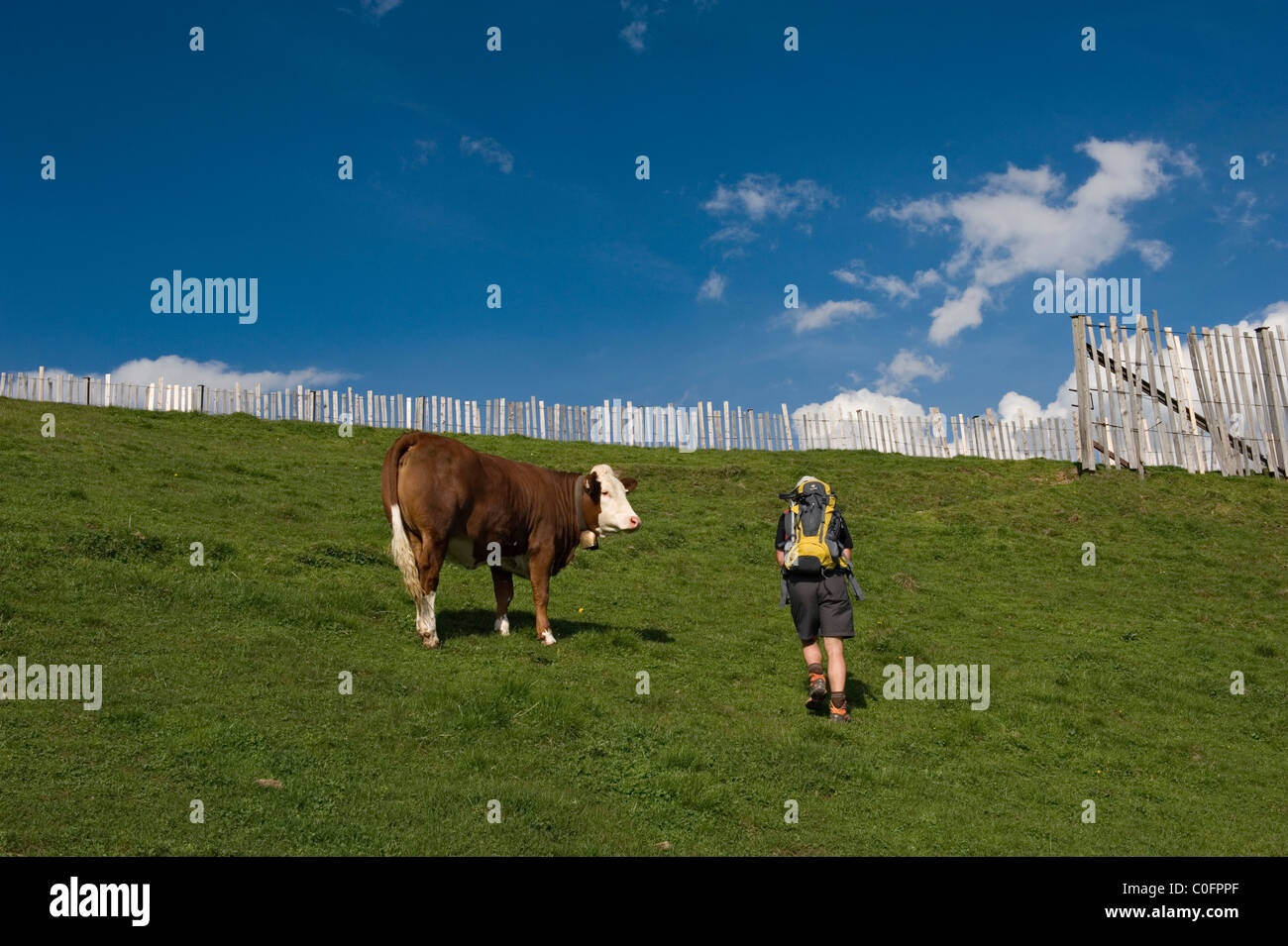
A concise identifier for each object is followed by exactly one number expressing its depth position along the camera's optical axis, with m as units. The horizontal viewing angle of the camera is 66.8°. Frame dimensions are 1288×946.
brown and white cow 11.56
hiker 10.80
